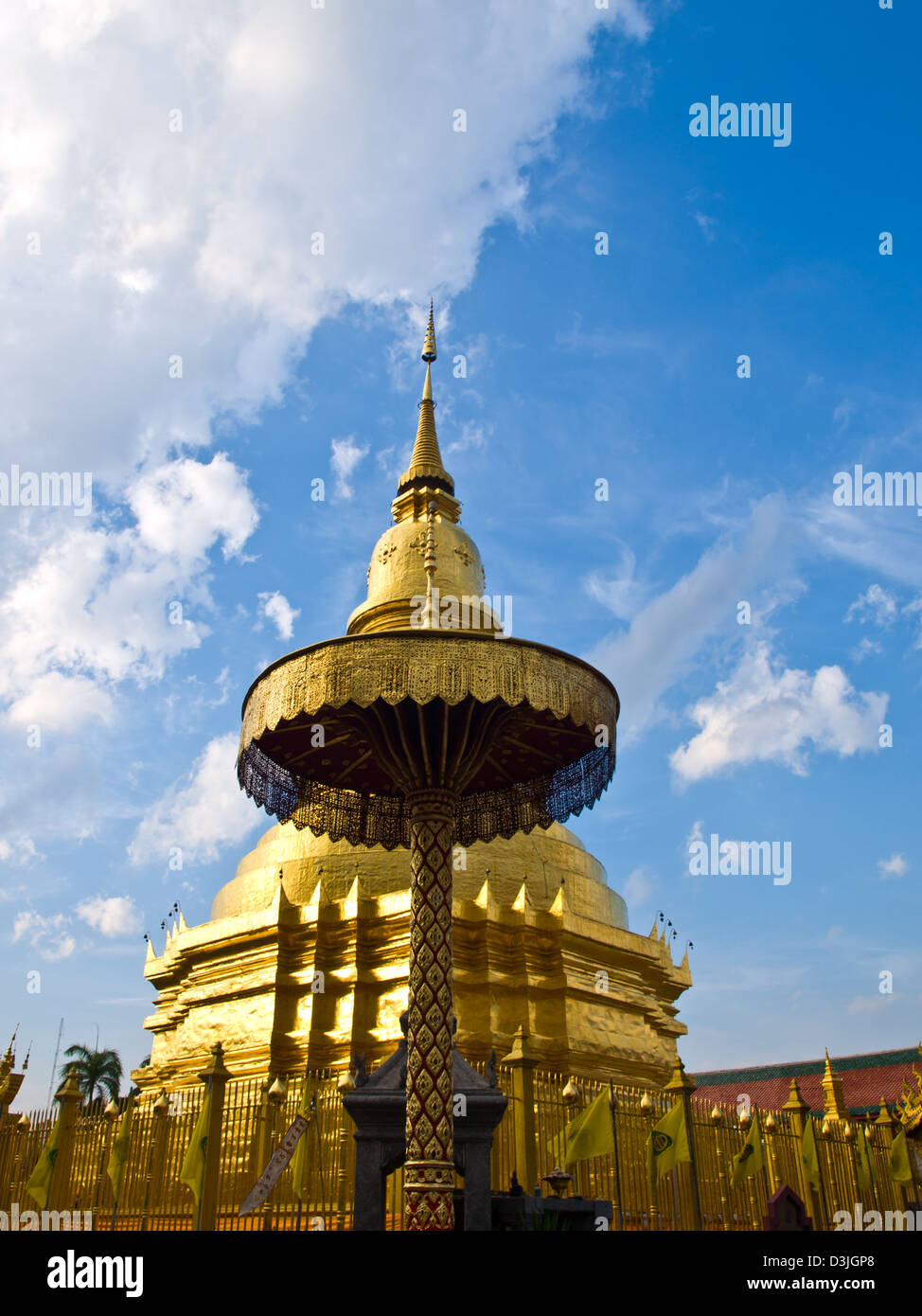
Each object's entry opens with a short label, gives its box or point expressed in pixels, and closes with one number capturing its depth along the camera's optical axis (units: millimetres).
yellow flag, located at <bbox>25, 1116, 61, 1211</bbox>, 11758
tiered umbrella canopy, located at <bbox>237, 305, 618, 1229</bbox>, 7914
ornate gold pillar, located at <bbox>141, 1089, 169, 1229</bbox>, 12102
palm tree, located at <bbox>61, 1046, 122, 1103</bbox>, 39875
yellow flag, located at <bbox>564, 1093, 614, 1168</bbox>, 10797
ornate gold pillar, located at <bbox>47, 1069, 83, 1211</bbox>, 12086
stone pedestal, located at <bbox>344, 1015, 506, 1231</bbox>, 9227
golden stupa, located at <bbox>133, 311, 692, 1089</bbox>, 20531
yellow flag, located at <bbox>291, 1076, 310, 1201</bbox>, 10617
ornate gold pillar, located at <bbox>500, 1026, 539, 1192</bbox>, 10752
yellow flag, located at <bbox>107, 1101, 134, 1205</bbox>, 12008
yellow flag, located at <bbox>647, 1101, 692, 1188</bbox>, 11672
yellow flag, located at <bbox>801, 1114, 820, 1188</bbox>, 14971
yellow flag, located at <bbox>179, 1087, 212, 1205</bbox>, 10367
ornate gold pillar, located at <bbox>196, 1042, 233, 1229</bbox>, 10352
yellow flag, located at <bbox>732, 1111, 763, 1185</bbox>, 13086
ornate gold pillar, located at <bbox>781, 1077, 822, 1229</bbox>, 15029
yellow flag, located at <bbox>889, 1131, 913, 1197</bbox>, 17672
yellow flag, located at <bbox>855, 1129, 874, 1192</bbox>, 16578
